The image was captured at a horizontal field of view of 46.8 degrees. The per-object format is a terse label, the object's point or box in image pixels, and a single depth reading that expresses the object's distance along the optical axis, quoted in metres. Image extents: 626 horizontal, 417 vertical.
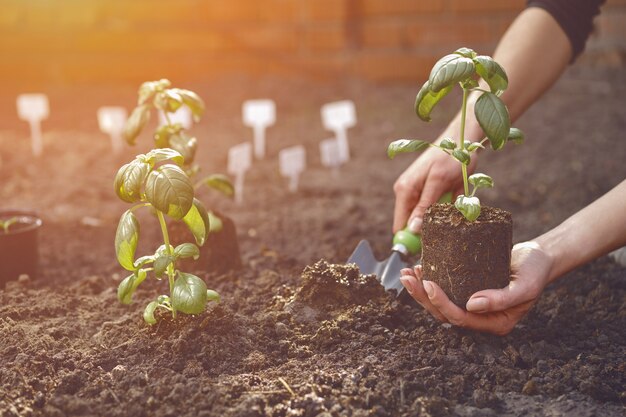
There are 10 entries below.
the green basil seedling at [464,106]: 1.72
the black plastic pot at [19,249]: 2.52
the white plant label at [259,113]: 4.44
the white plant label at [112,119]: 4.53
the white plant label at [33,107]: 4.58
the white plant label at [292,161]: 3.75
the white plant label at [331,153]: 4.32
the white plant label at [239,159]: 3.41
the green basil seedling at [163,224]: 1.77
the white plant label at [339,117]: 4.45
